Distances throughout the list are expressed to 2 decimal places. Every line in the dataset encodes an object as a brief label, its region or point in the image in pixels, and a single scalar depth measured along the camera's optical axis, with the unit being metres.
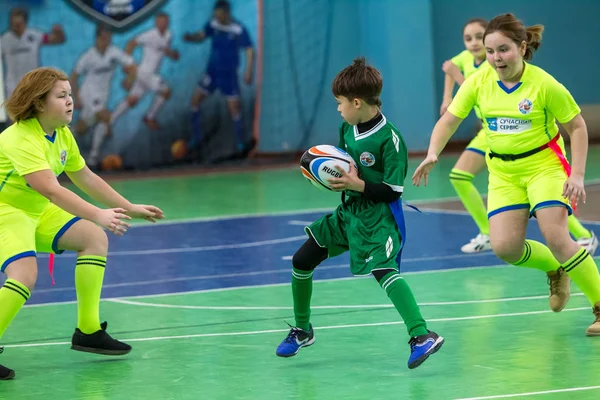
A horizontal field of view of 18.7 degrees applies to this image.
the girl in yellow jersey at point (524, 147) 10.13
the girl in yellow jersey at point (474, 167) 15.15
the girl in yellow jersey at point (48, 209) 9.49
